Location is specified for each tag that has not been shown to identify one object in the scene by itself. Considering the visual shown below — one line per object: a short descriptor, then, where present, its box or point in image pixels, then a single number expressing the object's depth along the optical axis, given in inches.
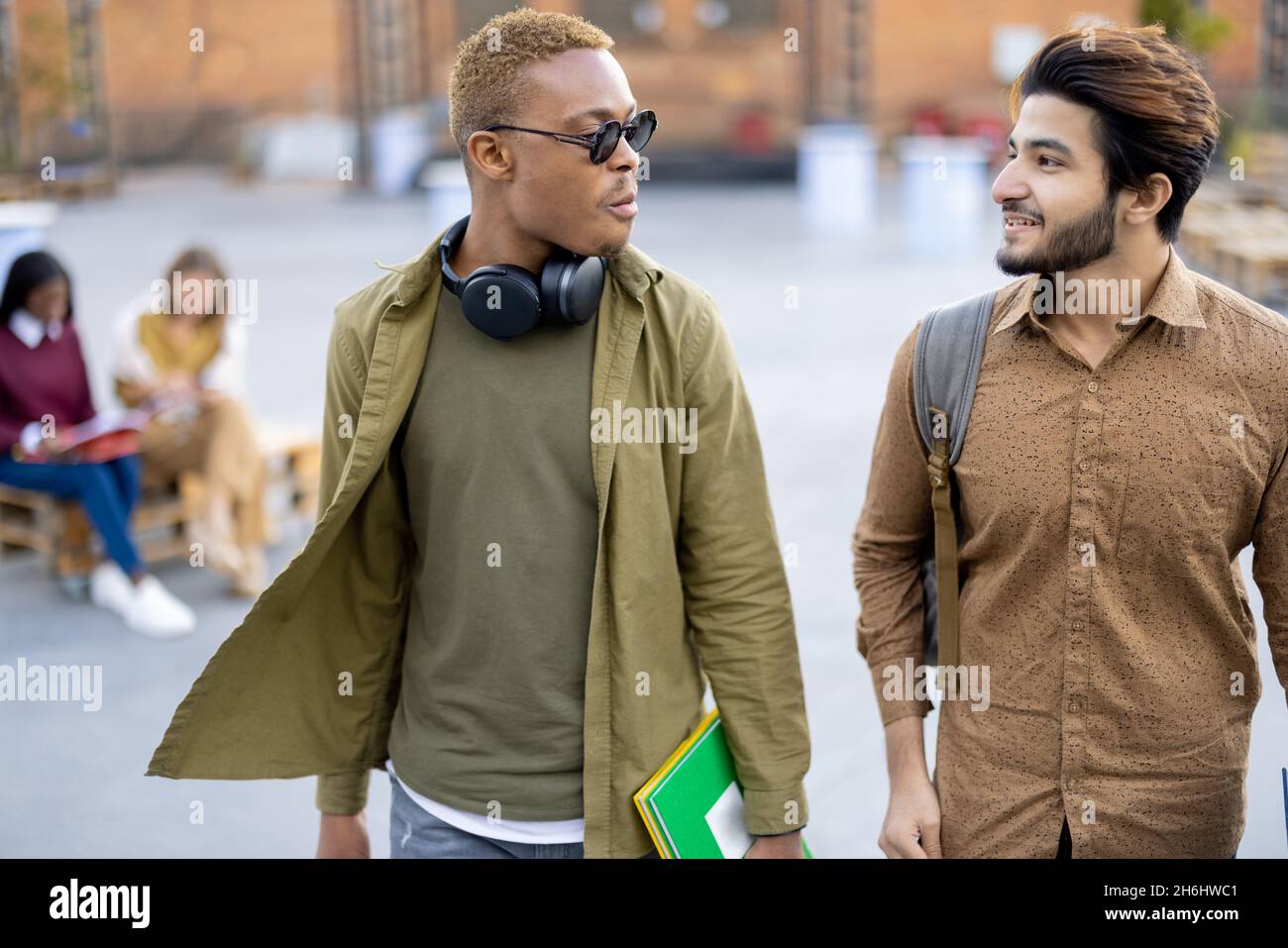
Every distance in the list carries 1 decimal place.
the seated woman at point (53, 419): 233.5
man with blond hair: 85.6
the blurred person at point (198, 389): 247.4
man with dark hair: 78.3
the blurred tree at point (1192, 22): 679.7
